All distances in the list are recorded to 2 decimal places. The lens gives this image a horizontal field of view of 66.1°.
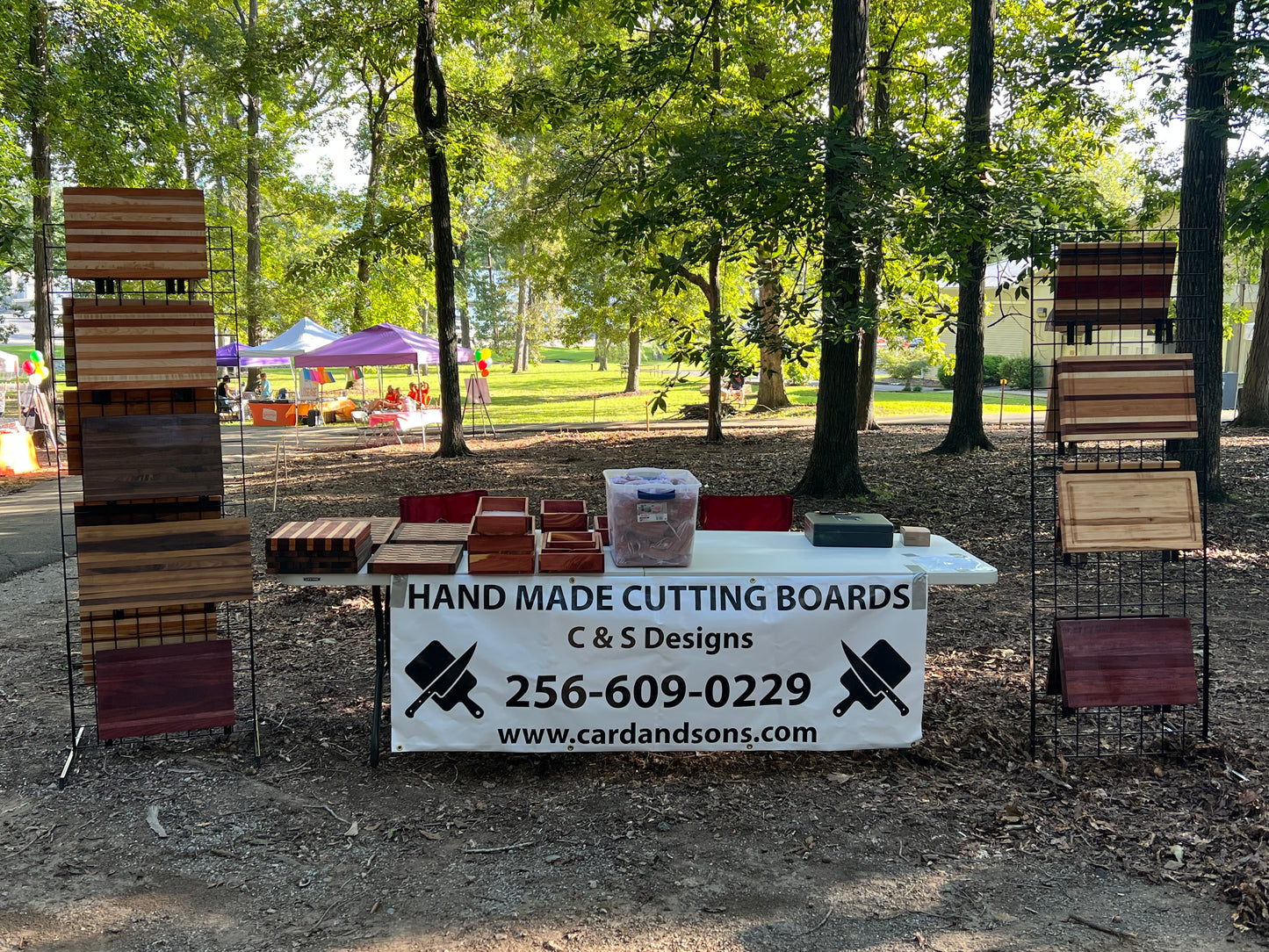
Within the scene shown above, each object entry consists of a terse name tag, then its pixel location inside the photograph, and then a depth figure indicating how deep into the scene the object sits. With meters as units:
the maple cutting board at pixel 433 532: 4.86
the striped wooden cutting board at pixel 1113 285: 4.58
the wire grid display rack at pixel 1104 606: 4.72
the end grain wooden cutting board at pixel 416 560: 4.43
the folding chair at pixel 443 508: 5.49
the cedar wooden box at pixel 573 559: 4.46
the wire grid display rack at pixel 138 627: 4.72
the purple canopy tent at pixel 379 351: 17.12
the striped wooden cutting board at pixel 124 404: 4.58
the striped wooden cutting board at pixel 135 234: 4.48
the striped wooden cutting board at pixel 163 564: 4.46
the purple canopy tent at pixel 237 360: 23.33
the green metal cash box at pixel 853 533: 5.03
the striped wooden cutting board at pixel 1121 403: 4.53
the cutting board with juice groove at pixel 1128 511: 4.54
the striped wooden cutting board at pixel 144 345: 4.48
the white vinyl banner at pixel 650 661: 4.50
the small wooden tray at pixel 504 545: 4.46
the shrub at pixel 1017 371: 36.81
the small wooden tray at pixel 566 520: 4.91
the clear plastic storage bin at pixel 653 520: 4.49
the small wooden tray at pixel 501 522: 4.46
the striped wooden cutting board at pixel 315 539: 4.37
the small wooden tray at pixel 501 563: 4.46
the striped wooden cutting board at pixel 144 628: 4.75
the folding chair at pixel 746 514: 5.75
